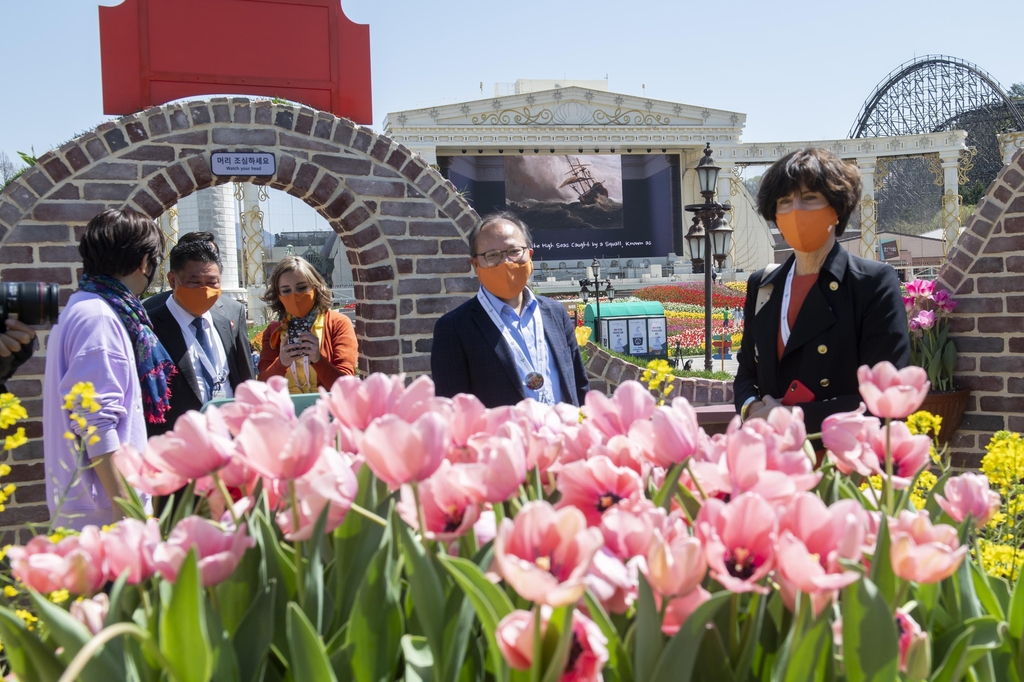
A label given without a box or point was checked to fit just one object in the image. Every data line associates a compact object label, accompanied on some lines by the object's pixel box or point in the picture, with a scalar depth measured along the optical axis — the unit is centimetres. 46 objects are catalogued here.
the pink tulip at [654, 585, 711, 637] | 73
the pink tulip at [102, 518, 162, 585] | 78
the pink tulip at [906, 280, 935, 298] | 461
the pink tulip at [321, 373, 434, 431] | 95
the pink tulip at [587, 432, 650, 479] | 96
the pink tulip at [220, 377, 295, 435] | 95
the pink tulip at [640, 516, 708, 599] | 68
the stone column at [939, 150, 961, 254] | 3853
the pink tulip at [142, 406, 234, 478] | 85
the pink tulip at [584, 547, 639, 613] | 72
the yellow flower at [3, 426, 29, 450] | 157
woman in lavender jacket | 254
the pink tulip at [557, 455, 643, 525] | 90
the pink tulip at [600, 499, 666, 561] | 74
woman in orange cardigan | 400
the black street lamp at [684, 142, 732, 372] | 1070
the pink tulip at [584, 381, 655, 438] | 103
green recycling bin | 1419
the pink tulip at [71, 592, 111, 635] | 79
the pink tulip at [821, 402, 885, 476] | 98
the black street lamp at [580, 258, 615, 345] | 1467
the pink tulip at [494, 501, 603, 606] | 65
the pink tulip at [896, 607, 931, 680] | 73
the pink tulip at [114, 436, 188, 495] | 94
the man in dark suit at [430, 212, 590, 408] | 284
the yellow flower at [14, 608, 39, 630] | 119
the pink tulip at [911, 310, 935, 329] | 453
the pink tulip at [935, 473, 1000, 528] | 94
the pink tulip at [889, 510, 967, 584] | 72
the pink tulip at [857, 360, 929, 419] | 98
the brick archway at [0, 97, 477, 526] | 382
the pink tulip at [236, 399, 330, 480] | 79
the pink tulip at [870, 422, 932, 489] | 101
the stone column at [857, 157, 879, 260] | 3869
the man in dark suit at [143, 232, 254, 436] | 344
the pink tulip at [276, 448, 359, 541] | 82
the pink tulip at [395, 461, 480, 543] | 81
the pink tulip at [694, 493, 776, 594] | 73
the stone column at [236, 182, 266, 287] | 2142
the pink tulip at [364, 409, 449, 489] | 77
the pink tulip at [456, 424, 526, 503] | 79
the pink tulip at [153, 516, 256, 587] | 77
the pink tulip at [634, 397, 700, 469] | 90
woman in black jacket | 247
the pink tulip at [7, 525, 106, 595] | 77
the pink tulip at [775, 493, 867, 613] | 67
